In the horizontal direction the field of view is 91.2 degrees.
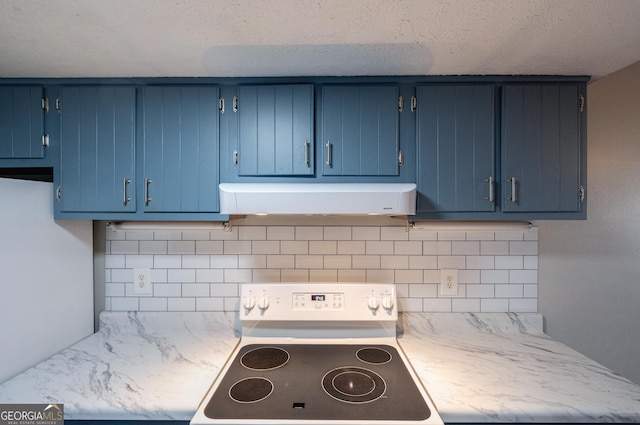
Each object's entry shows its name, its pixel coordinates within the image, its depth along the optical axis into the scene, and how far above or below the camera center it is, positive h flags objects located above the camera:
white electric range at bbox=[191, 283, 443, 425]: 1.06 -0.68
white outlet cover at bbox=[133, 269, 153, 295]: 1.74 -0.39
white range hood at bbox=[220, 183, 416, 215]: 1.23 +0.04
